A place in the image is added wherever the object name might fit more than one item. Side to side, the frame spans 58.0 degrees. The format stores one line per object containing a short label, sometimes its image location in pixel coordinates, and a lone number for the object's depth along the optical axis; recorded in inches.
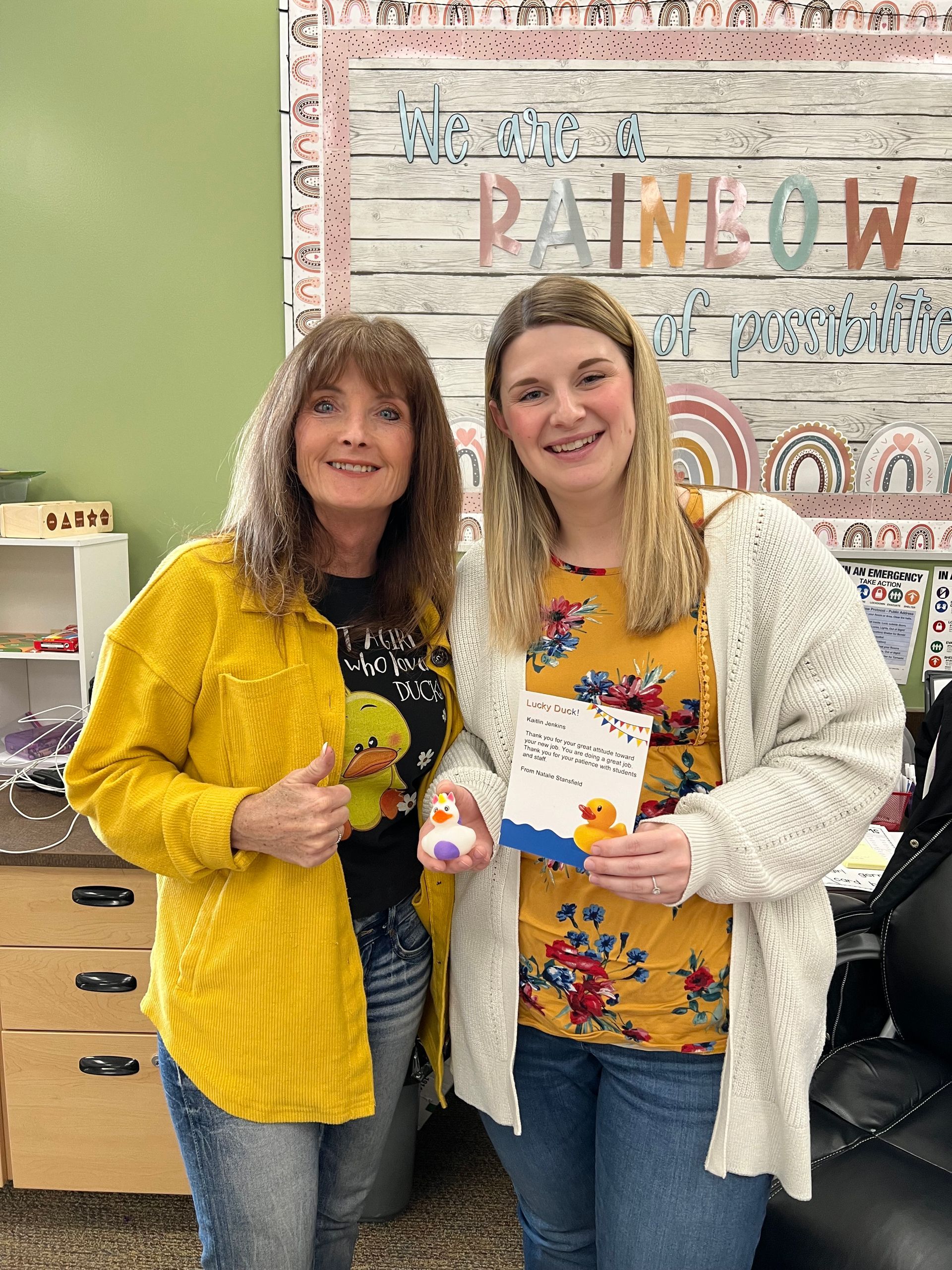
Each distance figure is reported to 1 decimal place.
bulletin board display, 79.7
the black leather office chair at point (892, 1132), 46.3
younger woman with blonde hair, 40.9
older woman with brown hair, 42.1
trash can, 72.4
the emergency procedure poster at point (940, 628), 86.2
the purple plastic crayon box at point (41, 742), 81.5
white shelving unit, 86.7
